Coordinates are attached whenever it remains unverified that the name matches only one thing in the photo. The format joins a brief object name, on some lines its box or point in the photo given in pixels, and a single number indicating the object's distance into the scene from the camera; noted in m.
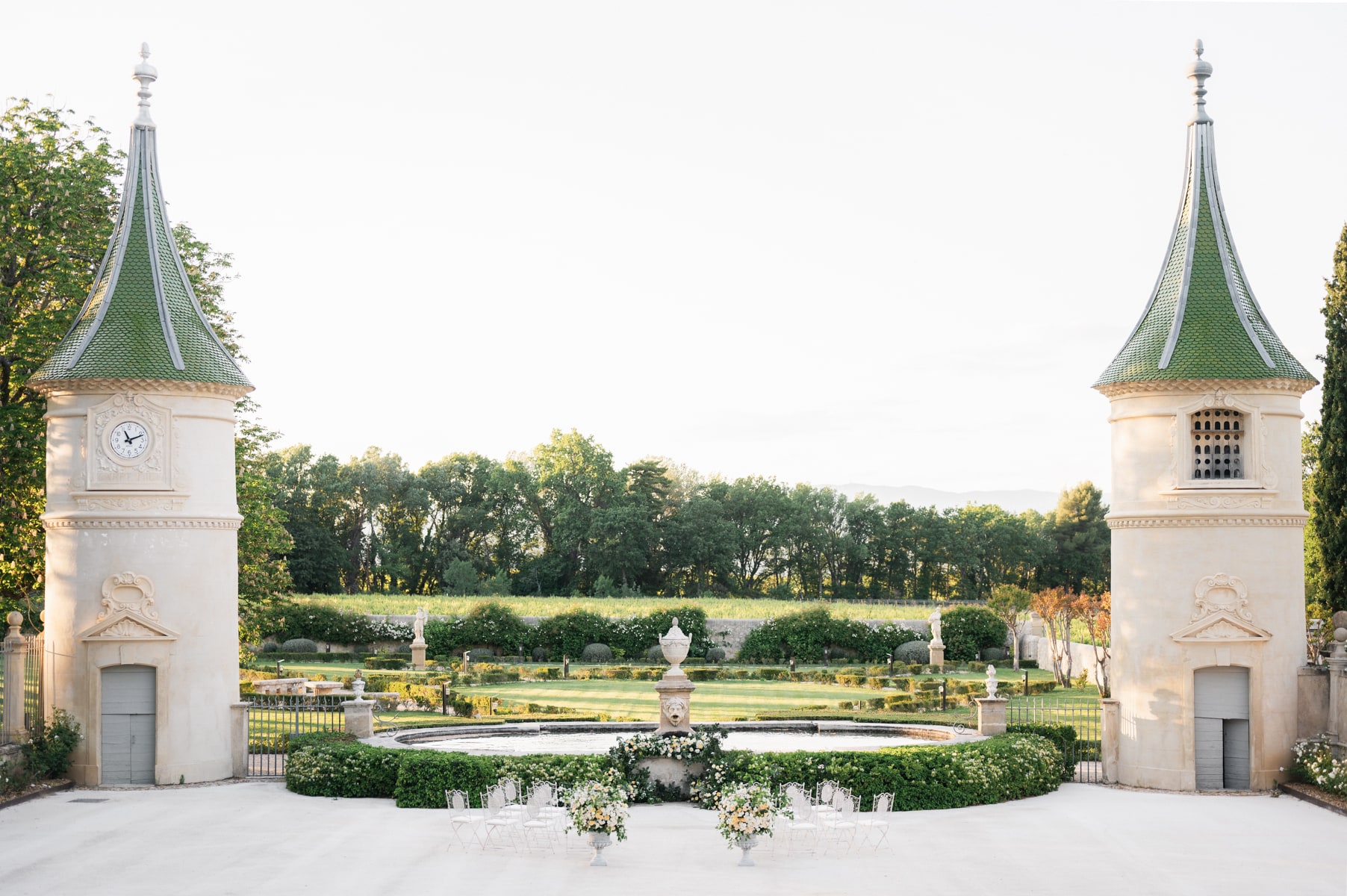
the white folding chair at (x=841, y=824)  18.34
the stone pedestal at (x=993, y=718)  25.73
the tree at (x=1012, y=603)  54.59
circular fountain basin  26.94
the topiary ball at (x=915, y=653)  55.88
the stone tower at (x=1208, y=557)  24.00
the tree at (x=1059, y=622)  48.72
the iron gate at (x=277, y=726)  26.61
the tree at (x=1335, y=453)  31.91
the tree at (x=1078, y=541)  88.38
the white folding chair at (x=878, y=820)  18.89
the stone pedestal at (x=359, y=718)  25.17
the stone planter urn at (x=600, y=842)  17.30
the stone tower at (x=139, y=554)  24.22
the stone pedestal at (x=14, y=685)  23.97
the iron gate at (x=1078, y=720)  25.70
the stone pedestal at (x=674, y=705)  21.98
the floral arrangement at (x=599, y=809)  17.27
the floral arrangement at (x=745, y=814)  17.22
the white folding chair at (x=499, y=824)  18.72
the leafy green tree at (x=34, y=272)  28.97
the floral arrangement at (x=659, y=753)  21.73
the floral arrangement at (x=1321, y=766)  22.06
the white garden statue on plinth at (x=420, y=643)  53.00
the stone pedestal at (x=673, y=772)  21.89
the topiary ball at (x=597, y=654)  57.16
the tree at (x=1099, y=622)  40.81
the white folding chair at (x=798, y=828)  18.61
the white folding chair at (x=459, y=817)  18.77
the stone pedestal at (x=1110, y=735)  24.73
